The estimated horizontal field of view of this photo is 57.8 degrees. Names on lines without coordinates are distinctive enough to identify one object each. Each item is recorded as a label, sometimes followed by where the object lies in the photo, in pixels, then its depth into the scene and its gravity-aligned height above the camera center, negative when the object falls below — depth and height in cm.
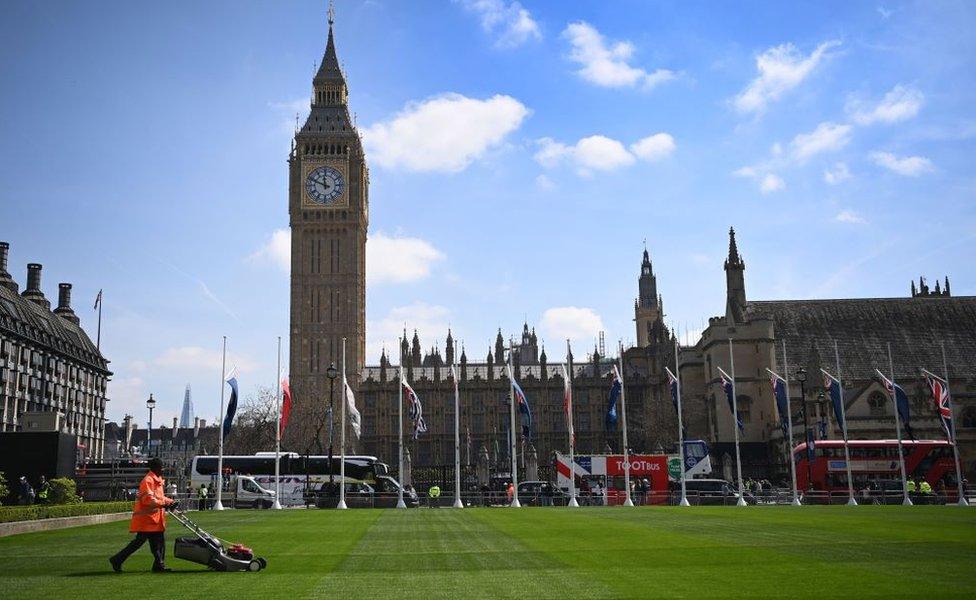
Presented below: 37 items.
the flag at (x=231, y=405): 4060 +201
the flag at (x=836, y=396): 4475 +206
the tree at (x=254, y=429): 8000 +186
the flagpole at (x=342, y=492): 4000 -205
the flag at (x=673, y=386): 4634 +291
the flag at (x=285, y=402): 4028 +211
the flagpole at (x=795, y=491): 4062 -244
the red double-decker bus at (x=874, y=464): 5128 -161
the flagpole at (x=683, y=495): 4119 -254
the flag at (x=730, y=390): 4503 +247
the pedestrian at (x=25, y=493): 2968 -132
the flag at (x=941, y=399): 4359 +175
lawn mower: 1367 -160
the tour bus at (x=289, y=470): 5419 -137
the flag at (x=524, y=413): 4122 +143
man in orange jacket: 1349 -105
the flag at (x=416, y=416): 4331 +144
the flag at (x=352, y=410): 4138 +173
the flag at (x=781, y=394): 4557 +223
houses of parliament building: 7425 +846
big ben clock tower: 11150 +2596
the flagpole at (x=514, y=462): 4128 -92
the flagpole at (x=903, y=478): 4019 -202
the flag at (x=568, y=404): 4278 +185
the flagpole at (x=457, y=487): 4188 -200
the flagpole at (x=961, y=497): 4053 -289
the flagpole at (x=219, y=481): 4050 -142
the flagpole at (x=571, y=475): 4110 -155
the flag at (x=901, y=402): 4547 +172
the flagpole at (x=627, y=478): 4109 -171
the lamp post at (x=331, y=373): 3855 +324
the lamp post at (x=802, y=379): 4188 +275
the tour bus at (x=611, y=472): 5321 -185
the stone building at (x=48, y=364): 7425 +834
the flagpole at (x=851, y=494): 4023 -270
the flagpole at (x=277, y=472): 4069 -113
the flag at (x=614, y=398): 4197 +204
